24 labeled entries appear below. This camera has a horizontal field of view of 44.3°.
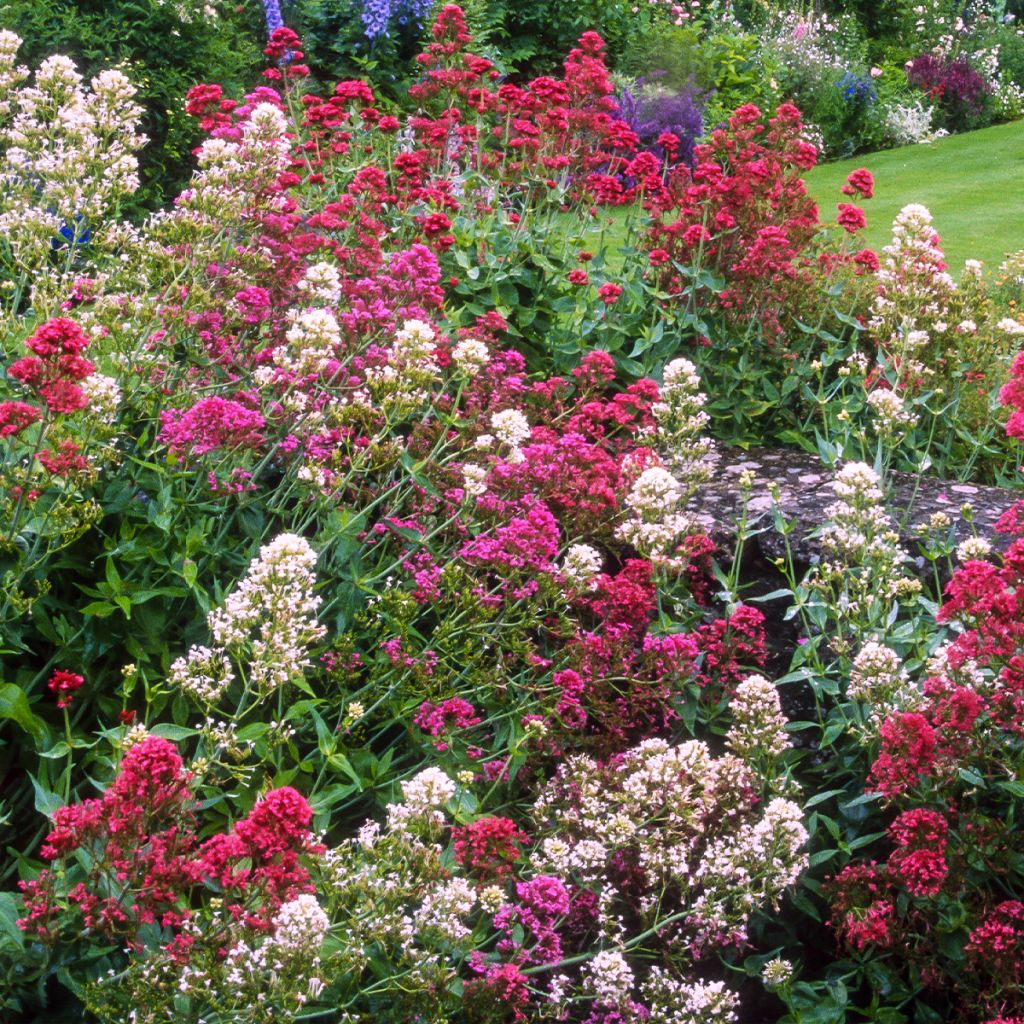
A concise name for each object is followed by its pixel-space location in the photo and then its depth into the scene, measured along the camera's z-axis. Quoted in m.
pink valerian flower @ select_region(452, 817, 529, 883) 2.81
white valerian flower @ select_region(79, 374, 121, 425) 3.27
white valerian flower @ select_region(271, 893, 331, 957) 2.28
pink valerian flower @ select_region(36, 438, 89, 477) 2.99
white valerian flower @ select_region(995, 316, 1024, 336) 4.87
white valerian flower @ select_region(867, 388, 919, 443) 4.18
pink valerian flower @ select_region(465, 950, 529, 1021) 2.78
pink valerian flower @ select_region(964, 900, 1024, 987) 3.08
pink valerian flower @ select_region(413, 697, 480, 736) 3.28
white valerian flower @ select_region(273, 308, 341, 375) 3.29
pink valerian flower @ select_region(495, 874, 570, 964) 2.88
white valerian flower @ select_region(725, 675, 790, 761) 3.46
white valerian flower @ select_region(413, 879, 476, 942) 2.57
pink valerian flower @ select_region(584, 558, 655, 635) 3.64
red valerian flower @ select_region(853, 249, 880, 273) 5.52
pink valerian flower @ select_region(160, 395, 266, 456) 3.31
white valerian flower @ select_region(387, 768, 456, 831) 2.63
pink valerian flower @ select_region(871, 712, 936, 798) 3.12
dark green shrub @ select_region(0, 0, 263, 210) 8.48
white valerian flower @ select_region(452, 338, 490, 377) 3.73
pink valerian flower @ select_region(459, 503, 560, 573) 3.51
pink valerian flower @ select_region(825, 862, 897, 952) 3.23
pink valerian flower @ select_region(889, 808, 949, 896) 3.06
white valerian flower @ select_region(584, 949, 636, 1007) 2.87
